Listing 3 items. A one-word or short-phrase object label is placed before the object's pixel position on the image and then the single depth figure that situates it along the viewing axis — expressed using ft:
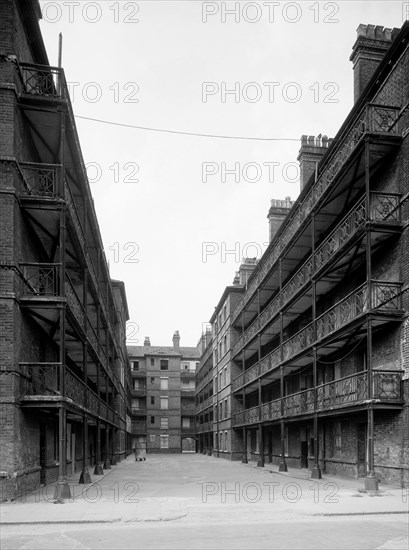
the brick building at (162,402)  249.34
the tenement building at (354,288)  59.57
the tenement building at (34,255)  51.90
